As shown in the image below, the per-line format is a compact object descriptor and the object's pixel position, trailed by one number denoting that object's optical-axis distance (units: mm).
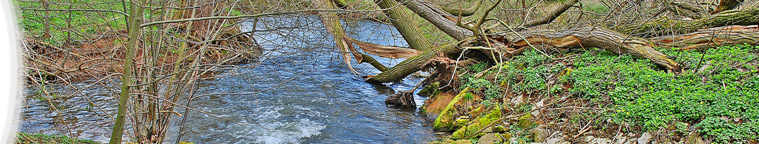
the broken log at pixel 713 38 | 5777
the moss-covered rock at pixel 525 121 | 5609
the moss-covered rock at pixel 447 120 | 6445
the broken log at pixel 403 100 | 7730
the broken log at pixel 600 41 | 5984
